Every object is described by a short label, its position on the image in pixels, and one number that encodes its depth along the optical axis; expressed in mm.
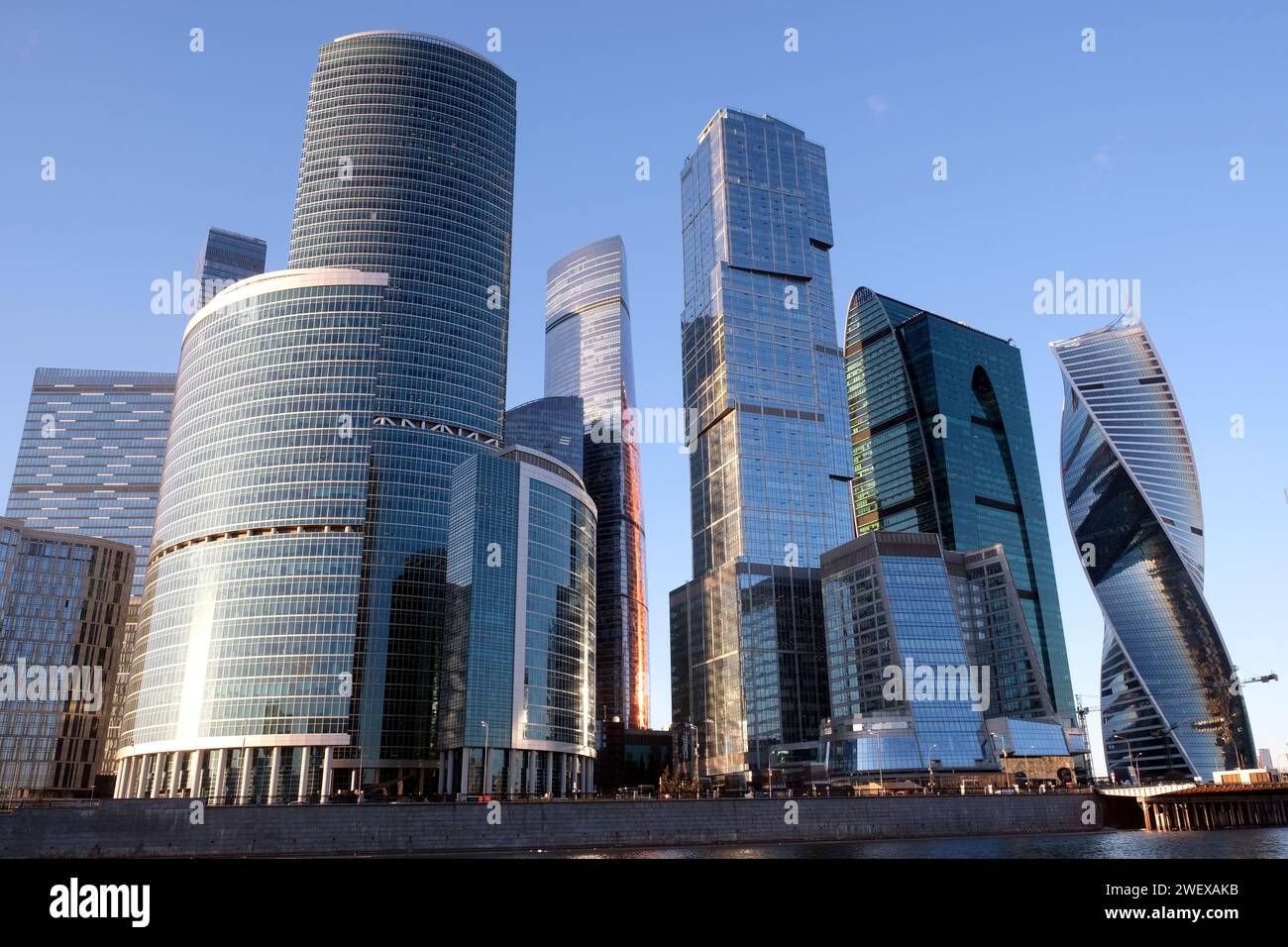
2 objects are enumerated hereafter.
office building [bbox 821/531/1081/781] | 178875
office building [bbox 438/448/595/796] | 159000
